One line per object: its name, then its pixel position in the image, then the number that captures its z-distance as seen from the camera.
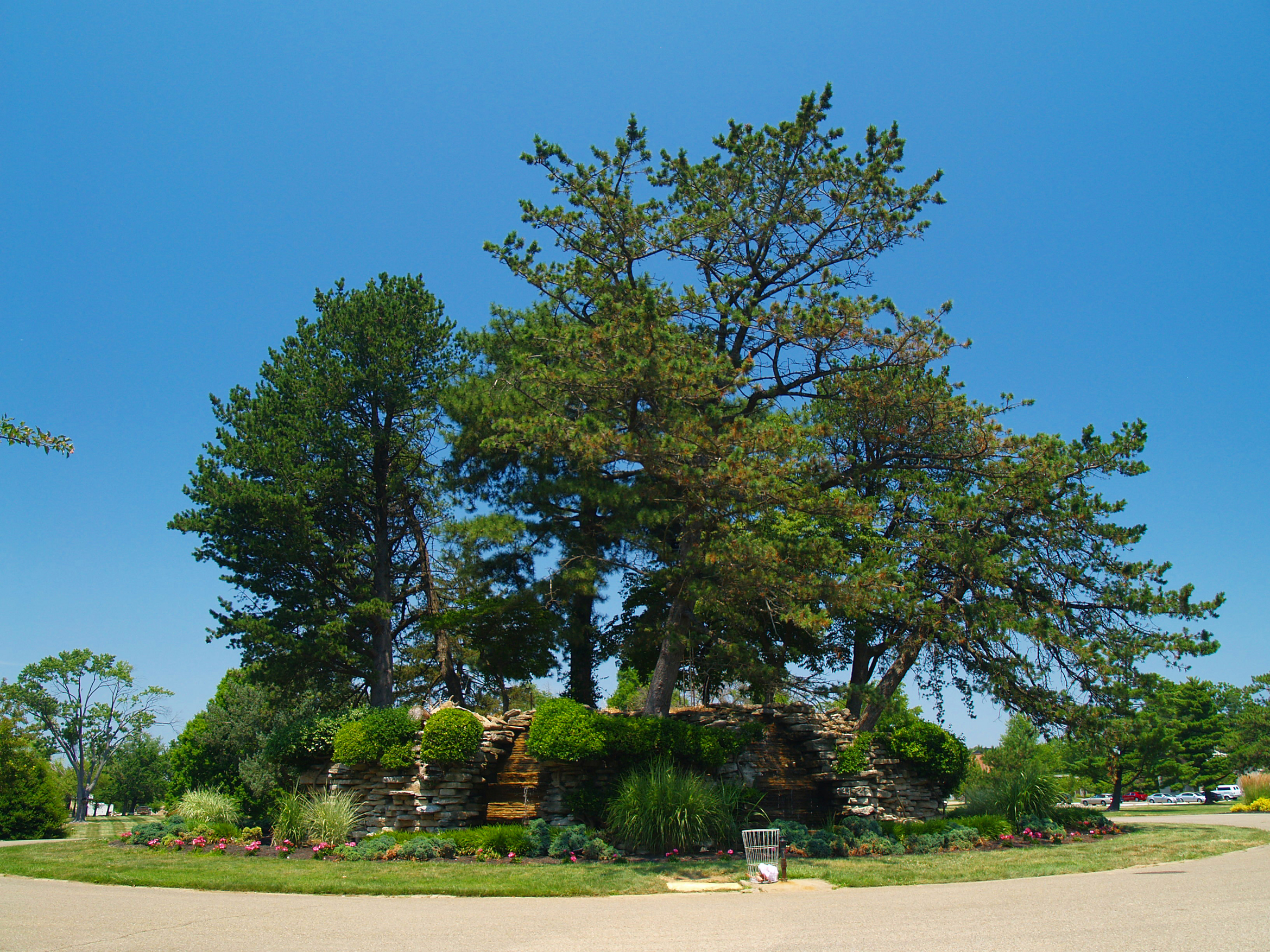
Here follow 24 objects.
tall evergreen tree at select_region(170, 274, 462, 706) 21.00
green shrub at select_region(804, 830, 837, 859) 13.61
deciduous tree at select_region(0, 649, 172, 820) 46.91
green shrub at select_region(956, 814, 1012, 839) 15.23
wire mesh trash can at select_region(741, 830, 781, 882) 10.73
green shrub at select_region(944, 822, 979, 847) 14.47
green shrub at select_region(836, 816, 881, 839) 14.65
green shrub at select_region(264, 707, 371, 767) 16.08
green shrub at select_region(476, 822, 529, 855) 12.99
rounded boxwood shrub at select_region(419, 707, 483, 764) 14.40
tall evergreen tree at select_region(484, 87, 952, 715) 13.58
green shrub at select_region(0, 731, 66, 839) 21.00
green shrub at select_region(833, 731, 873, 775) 16.41
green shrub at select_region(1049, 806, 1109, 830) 16.83
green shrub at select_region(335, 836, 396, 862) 12.84
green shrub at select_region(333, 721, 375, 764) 14.78
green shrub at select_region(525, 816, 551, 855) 12.99
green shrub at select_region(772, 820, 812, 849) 13.54
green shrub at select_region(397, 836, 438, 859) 12.67
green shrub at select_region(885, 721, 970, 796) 17.23
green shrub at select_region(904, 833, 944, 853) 14.19
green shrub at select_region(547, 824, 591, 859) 12.75
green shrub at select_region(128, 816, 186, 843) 15.57
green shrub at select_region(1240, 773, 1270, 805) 27.61
